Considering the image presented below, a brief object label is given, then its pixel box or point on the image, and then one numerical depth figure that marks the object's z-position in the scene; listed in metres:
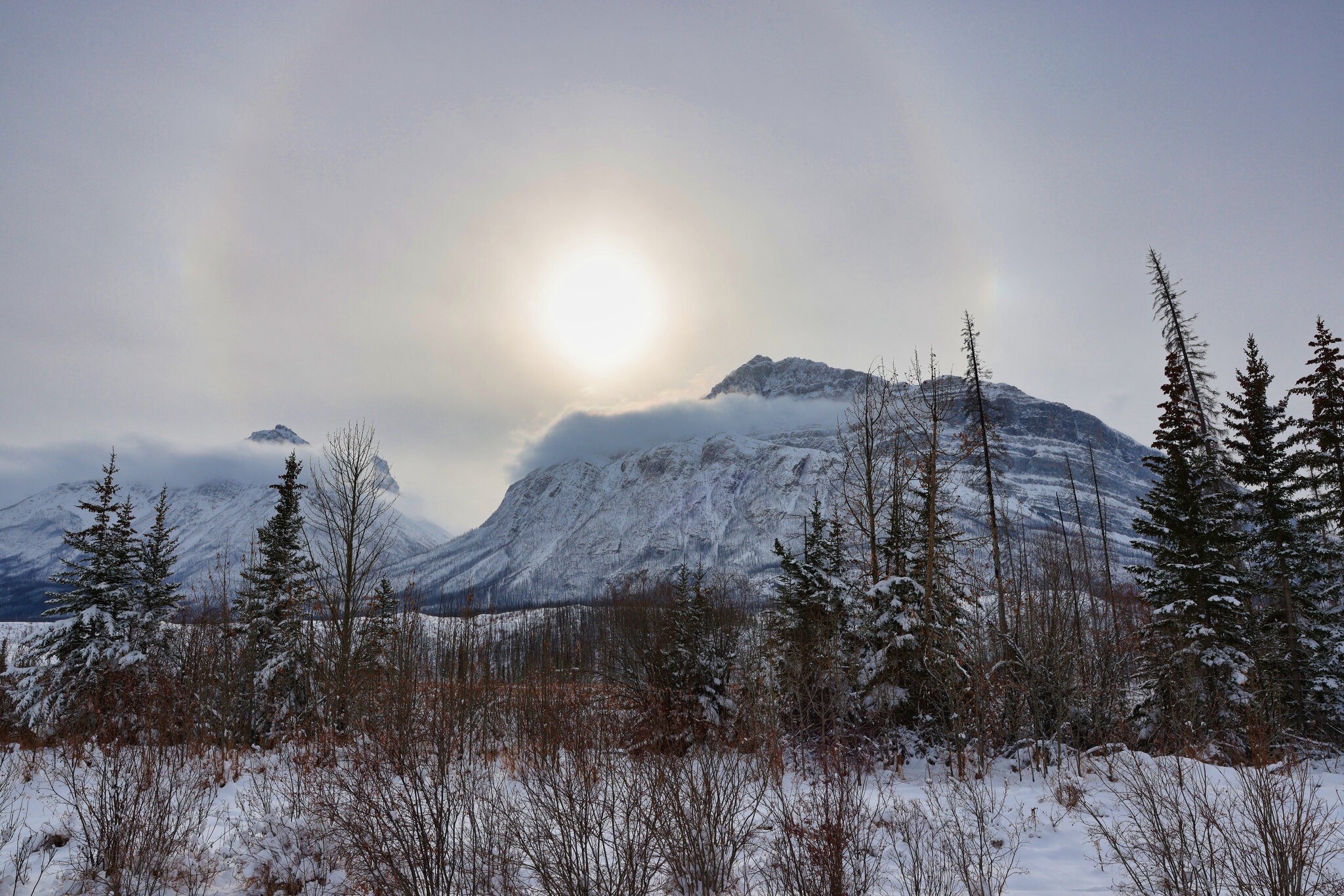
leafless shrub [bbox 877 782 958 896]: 6.14
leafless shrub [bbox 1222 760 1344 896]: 5.32
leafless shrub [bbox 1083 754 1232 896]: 5.63
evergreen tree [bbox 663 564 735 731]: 19.94
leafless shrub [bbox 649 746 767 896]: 6.79
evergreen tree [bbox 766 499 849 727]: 18.16
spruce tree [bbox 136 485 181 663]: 22.08
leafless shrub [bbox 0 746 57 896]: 7.02
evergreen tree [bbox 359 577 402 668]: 20.44
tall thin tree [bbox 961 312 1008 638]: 26.84
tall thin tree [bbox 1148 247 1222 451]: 23.97
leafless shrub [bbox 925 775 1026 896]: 6.43
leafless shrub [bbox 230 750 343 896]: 7.93
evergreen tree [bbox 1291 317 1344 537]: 21.56
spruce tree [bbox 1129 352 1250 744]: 19.28
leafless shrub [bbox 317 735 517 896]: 6.32
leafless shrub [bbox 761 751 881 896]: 6.58
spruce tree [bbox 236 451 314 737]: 20.78
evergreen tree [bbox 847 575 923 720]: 18.22
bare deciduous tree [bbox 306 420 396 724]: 19.27
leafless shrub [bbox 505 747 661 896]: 6.21
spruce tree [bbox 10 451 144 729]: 19.86
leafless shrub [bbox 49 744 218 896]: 7.18
